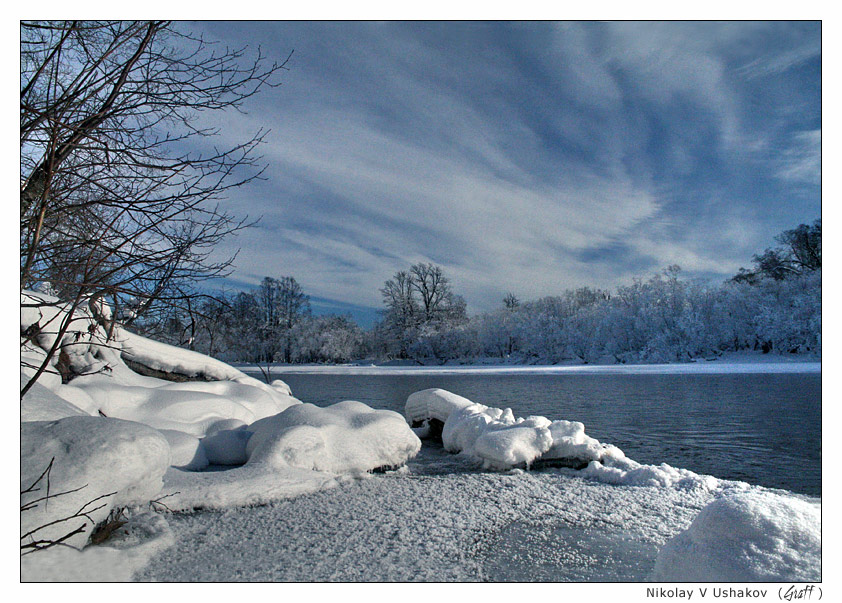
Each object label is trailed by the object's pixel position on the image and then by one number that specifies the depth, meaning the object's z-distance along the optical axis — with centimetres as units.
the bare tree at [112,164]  175
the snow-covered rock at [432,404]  771
